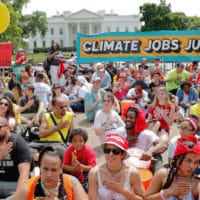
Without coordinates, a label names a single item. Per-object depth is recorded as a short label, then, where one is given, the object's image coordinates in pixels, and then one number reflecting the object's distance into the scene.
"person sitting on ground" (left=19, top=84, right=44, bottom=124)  7.76
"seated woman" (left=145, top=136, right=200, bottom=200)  3.17
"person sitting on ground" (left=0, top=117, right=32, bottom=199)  3.64
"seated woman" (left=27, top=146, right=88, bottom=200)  3.05
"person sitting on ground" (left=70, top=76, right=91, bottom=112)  10.67
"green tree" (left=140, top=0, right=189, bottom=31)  73.19
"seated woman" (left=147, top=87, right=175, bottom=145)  6.19
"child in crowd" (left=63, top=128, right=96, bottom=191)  4.72
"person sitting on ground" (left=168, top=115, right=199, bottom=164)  4.75
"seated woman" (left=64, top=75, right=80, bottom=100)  11.02
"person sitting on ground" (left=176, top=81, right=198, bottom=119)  9.33
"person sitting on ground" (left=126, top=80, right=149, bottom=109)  9.53
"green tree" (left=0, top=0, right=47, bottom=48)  43.50
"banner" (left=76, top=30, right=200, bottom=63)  12.72
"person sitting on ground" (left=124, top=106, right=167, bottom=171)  5.02
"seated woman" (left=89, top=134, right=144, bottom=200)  3.53
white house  121.81
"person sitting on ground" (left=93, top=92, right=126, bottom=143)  6.64
